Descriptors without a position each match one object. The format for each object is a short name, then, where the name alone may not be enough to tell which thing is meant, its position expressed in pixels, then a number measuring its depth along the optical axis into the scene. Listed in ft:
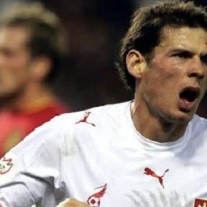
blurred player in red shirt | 40.83
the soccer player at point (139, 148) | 27.53
